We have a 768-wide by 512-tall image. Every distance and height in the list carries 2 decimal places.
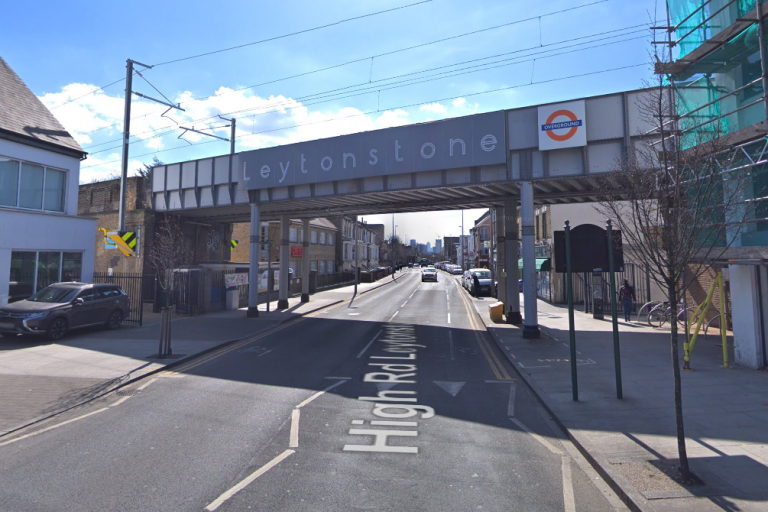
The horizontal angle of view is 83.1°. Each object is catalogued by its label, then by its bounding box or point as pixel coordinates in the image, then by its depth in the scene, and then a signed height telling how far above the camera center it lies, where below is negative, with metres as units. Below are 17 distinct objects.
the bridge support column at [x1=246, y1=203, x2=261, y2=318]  20.58 +1.25
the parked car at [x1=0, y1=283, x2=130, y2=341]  13.71 -1.14
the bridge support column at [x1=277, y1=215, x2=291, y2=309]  25.47 +0.87
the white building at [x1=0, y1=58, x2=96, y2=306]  16.59 +3.14
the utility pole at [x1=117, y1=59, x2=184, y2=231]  19.42 +6.72
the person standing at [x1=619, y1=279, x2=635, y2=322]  18.94 -0.86
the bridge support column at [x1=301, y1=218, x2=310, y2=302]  29.09 +0.50
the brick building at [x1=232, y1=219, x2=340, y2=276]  38.09 +3.35
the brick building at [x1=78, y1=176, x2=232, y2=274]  24.75 +3.31
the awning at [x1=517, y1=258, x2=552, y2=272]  25.45 +0.77
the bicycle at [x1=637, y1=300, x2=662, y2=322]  19.80 -1.50
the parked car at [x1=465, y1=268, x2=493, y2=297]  33.50 -0.48
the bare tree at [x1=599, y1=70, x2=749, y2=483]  5.32 +1.02
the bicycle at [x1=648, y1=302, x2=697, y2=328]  16.98 -1.49
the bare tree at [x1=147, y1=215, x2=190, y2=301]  23.13 +1.94
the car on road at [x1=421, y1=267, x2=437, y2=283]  51.94 +0.20
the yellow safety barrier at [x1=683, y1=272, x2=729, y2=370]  10.13 -1.36
